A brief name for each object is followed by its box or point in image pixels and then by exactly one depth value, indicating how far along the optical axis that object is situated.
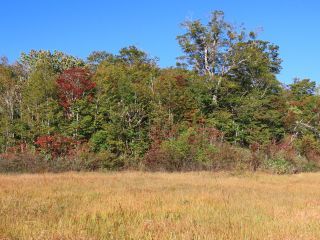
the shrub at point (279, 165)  27.79
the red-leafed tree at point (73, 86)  29.41
